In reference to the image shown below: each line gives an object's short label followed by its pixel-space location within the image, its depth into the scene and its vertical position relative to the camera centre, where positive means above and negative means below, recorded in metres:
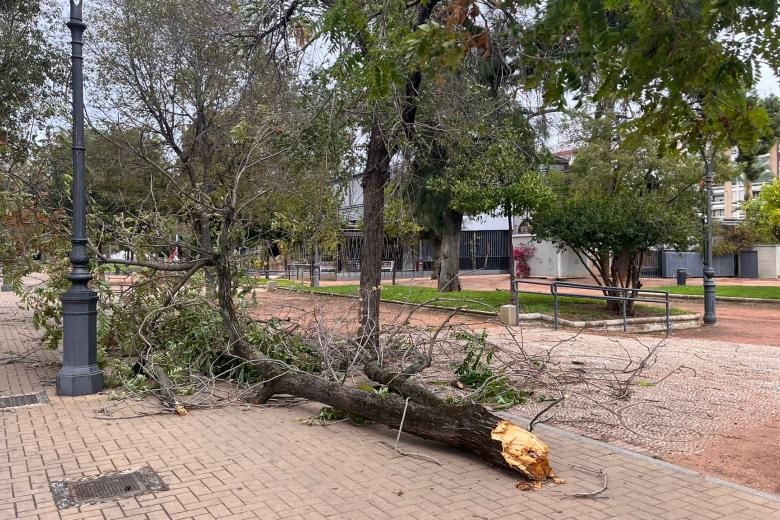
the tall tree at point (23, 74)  13.45 +4.16
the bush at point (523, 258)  37.57 +0.27
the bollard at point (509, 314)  15.27 -1.23
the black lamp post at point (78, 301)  7.70 -0.45
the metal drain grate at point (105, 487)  4.47 -1.63
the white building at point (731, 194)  59.75 +6.90
